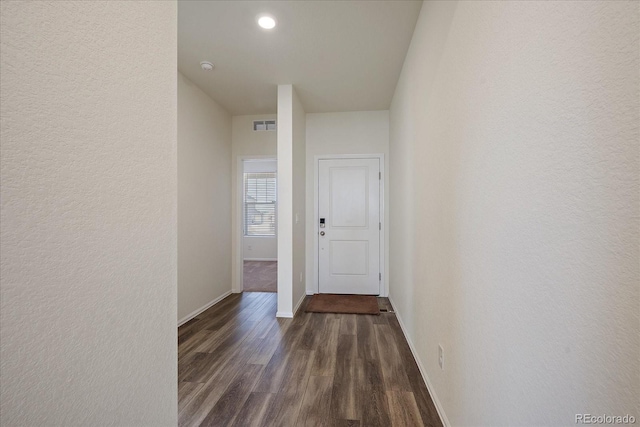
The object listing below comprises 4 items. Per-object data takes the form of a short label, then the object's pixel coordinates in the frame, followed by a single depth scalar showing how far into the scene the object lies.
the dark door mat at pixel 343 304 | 3.54
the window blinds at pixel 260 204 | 8.07
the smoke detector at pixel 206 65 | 2.89
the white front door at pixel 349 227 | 4.27
